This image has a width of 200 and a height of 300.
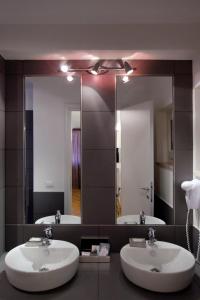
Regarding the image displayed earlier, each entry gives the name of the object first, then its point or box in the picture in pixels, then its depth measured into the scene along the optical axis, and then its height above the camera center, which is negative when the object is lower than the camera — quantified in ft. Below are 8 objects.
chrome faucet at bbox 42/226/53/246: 5.24 -1.95
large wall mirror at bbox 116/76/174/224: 5.82 +0.06
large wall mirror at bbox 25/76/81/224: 5.89 +0.09
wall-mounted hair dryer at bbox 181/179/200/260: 5.18 -0.91
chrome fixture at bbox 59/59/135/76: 5.53 +2.10
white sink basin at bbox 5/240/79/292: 4.20 -2.25
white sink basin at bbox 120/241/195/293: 4.20 -2.28
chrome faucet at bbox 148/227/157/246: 5.30 -1.96
